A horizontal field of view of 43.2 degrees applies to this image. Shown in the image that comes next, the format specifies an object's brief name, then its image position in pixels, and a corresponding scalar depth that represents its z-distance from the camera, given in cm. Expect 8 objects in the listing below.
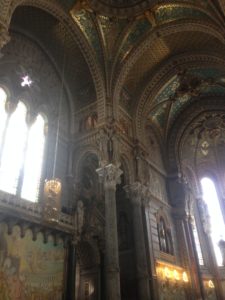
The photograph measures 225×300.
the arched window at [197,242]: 1932
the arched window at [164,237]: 1544
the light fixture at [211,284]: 1840
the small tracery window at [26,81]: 1279
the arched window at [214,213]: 2111
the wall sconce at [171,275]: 1391
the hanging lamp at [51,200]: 973
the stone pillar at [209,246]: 1883
